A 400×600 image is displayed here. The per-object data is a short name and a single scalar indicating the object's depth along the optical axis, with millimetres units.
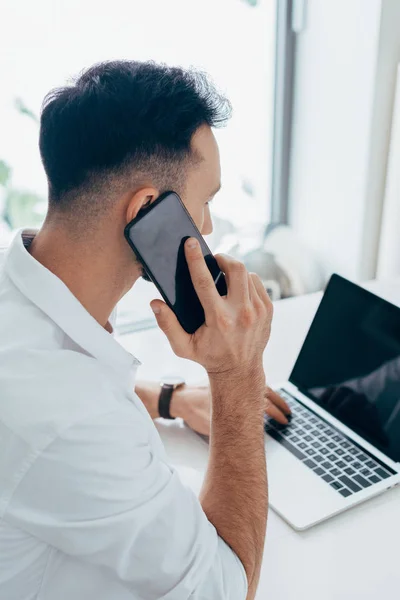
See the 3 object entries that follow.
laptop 893
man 617
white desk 751
